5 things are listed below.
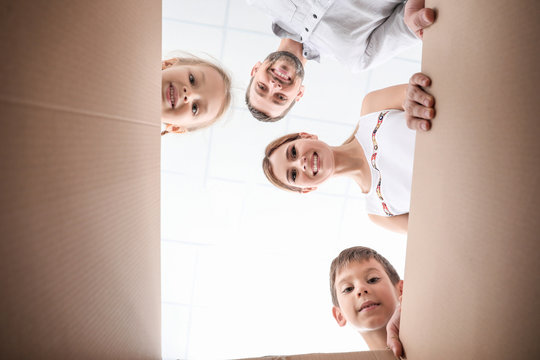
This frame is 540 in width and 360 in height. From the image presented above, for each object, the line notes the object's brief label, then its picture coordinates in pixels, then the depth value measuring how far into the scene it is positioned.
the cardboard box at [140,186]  0.27
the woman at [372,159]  1.17
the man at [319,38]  1.23
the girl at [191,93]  1.23
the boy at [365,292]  1.22
